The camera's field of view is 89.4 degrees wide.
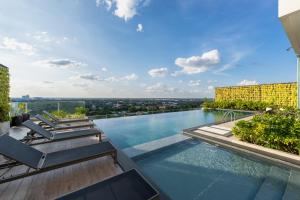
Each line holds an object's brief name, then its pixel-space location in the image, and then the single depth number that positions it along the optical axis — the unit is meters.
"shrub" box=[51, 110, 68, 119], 9.51
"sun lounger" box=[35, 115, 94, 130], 5.64
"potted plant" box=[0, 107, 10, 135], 5.83
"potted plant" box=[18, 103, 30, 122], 7.99
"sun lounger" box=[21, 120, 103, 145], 4.13
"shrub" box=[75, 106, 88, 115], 10.30
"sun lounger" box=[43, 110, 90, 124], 7.02
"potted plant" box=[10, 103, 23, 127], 7.21
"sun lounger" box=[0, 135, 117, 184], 2.36
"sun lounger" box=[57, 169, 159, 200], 1.69
